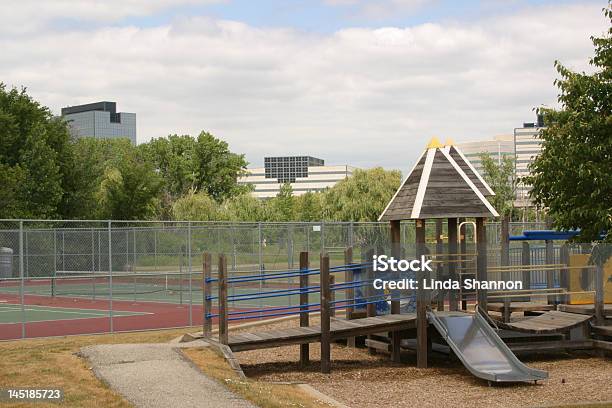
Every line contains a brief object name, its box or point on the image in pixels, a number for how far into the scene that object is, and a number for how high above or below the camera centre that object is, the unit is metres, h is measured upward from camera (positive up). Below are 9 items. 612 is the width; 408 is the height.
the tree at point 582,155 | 18.97 +1.47
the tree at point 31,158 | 53.34 +4.43
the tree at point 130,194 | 61.03 +2.51
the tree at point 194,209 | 73.38 +1.81
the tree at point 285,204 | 98.74 +3.06
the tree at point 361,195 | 72.56 +2.70
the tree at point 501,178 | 64.12 +3.46
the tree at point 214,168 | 107.50 +7.28
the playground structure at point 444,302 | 17.78 -1.48
